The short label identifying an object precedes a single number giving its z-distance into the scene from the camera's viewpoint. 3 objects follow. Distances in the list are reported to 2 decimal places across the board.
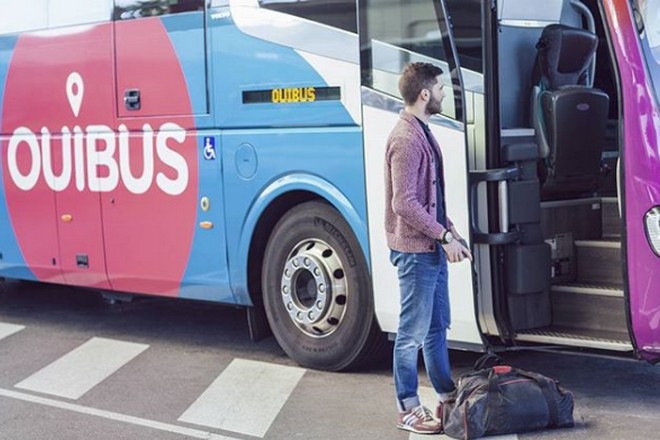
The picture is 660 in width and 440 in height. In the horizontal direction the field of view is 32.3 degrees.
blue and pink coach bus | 6.59
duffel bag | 6.01
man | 5.88
